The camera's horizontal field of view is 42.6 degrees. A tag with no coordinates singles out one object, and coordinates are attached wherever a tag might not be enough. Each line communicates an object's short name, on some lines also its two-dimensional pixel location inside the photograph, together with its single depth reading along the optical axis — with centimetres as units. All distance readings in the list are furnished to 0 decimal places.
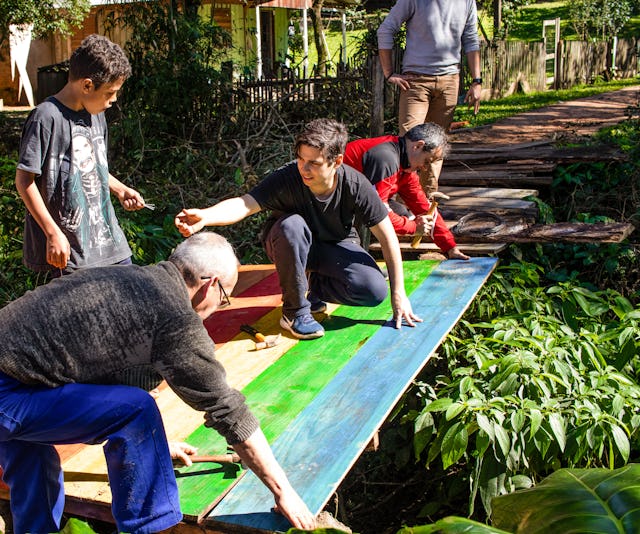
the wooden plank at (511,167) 779
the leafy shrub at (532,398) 361
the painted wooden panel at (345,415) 274
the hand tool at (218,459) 297
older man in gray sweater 242
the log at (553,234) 598
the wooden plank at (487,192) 723
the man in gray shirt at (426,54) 625
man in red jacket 466
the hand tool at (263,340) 413
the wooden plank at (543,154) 759
